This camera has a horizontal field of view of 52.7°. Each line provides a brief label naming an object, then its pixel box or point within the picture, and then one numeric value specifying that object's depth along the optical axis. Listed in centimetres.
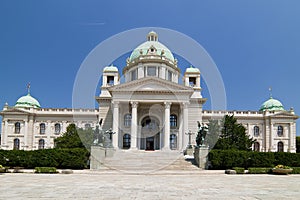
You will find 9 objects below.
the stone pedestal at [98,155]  3093
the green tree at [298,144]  7482
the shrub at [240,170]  2711
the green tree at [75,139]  3888
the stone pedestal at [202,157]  3208
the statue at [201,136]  3543
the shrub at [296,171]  2809
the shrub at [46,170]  2598
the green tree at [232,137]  3831
